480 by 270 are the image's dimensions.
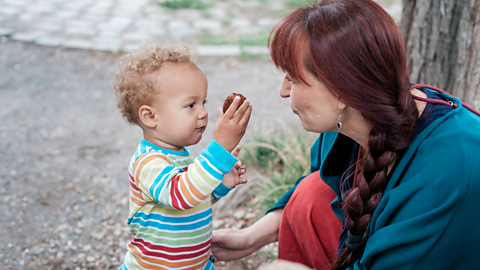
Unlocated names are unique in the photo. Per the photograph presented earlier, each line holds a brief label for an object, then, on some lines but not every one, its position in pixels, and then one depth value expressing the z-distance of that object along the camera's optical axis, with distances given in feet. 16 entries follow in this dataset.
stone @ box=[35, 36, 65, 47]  18.04
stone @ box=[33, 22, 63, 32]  19.24
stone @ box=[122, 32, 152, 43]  18.58
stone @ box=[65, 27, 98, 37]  19.04
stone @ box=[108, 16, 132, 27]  20.29
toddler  4.62
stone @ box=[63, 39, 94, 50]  17.94
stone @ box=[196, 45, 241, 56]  17.89
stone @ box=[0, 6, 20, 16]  20.50
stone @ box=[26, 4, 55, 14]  21.13
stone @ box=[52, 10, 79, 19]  20.76
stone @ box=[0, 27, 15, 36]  18.42
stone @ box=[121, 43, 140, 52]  17.45
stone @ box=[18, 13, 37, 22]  20.01
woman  4.08
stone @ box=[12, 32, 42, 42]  18.13
